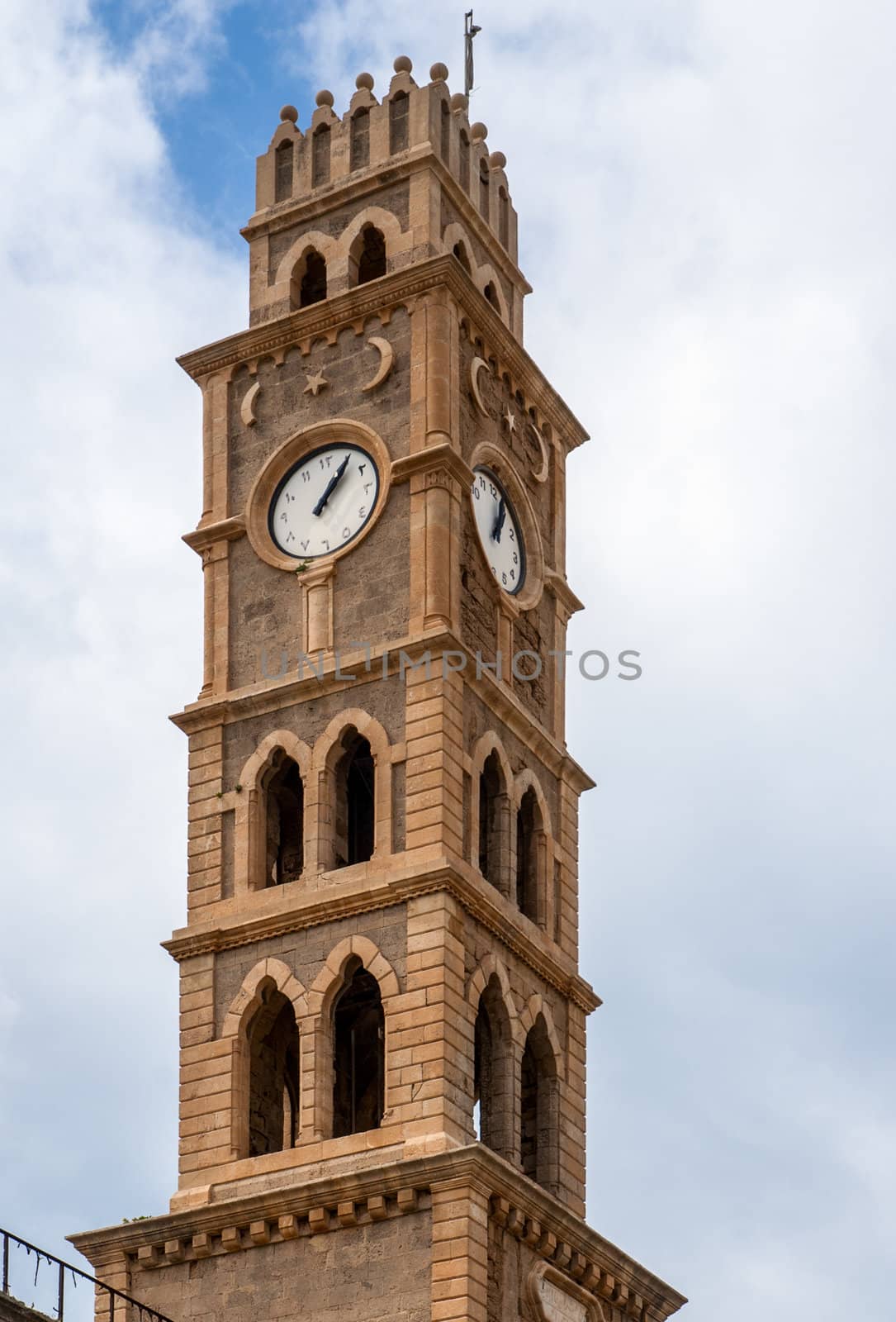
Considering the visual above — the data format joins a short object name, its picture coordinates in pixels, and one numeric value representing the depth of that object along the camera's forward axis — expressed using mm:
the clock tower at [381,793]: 50562
